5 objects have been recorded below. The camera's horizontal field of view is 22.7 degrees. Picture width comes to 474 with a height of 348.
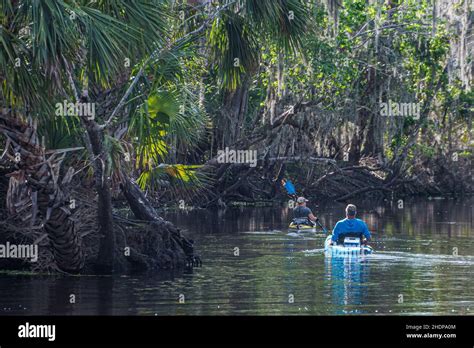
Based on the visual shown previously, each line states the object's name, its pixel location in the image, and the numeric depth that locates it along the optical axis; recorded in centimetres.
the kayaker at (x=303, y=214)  3164
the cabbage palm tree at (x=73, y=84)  1648
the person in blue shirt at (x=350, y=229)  2458
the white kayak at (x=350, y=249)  2419
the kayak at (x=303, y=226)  3141
